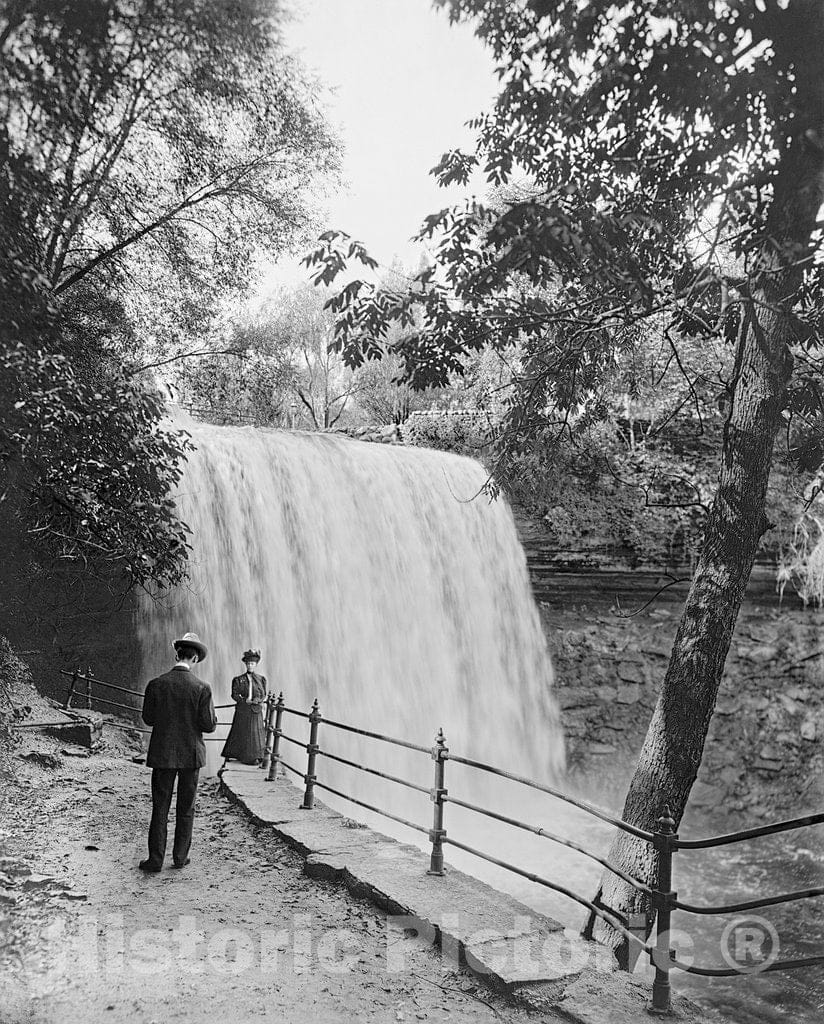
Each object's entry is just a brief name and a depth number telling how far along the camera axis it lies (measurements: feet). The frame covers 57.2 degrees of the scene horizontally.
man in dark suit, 14.02
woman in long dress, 23.58
